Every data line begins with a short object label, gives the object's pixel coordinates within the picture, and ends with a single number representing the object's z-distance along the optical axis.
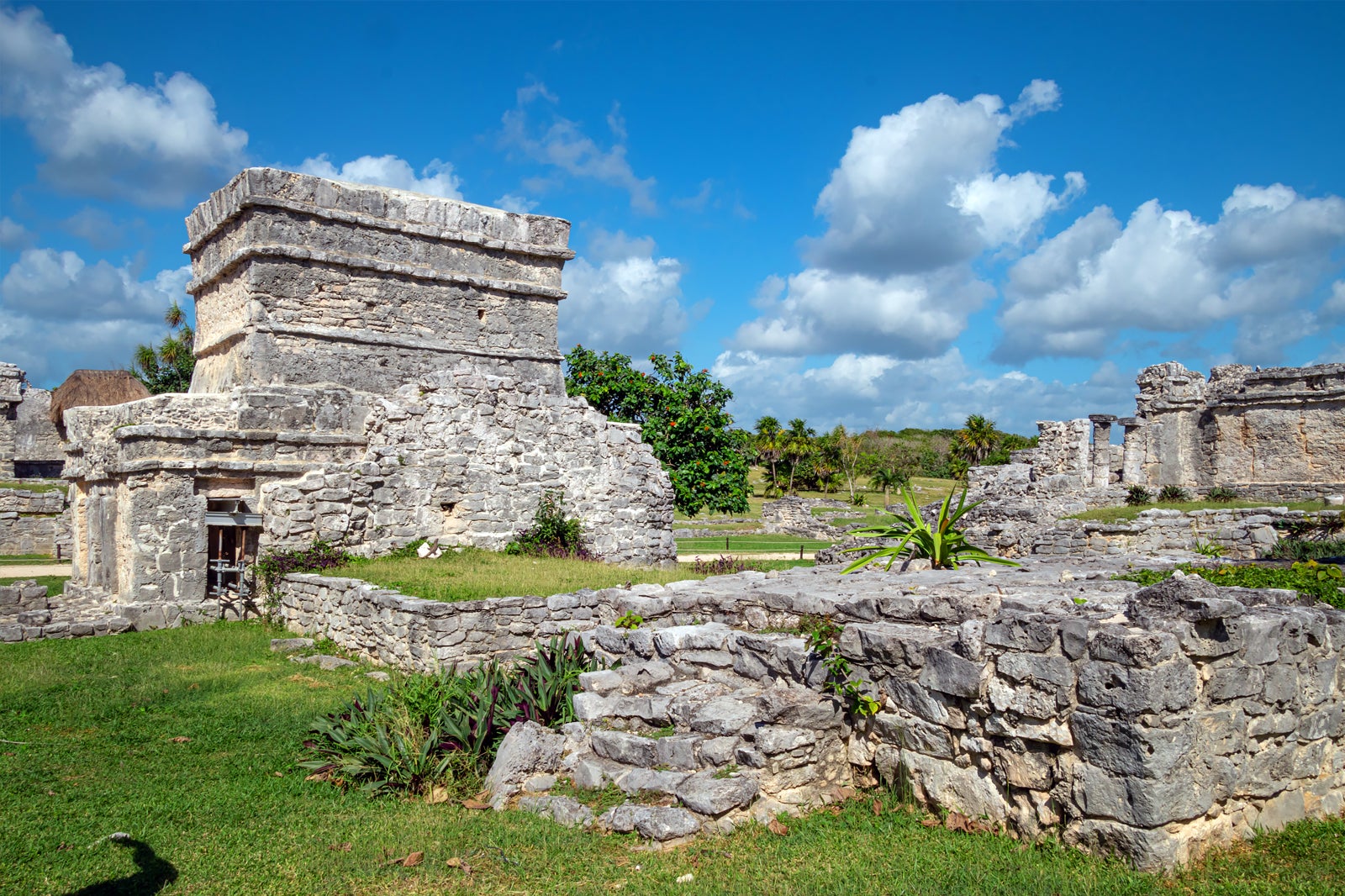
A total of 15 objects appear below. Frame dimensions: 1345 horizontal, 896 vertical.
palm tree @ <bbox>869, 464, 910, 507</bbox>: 48.89
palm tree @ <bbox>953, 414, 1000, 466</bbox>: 50.56
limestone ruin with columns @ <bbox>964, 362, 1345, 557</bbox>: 25.08
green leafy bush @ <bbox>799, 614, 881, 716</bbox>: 6.21
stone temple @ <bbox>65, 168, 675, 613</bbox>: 13.98
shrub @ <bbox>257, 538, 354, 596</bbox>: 13.76
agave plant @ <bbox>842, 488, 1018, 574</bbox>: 8.63
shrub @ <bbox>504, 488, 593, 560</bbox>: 16.08
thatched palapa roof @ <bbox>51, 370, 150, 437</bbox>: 23.83
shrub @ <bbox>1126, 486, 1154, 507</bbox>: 24.69
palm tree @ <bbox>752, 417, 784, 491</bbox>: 52.72
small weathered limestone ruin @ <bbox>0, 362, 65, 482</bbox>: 30.08
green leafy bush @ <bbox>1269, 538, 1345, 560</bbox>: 12.75
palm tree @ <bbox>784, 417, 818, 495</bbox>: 52.53
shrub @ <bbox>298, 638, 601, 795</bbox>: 6.87
